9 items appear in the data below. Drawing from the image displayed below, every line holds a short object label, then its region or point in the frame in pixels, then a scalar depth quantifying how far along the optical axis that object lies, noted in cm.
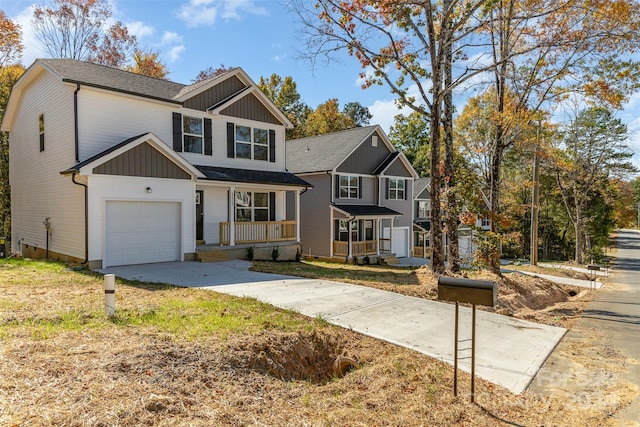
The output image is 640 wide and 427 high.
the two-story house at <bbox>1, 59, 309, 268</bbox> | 1243
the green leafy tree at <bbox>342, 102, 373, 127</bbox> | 5978
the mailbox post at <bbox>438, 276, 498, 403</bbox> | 431
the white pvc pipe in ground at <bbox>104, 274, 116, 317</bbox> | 609
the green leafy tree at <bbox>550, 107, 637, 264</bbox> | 3020
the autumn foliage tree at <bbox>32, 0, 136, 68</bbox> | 2420
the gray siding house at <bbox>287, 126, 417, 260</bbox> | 2378
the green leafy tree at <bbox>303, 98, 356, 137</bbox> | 4144
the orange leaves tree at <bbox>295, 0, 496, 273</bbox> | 1165
